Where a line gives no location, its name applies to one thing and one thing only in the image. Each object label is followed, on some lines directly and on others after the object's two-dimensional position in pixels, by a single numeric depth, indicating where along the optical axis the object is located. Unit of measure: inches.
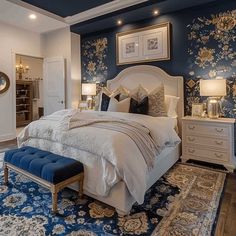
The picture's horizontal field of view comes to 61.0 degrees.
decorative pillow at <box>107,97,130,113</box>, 134.1
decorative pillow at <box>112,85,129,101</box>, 145.0
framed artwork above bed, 153.0
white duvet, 74.1
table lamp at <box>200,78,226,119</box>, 121.6
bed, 74.7
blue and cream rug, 68.1
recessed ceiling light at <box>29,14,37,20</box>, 169.8
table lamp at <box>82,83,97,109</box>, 190.1
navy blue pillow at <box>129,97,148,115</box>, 132.0
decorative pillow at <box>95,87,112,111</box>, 152.7
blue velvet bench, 76.2
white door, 206.6
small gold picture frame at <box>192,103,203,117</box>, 137.2
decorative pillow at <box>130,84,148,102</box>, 140.2
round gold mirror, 191.3
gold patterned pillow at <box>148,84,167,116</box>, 134.3
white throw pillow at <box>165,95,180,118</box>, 142.9
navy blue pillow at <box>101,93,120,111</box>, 145.3
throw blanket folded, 84.9
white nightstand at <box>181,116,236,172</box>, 118.3
